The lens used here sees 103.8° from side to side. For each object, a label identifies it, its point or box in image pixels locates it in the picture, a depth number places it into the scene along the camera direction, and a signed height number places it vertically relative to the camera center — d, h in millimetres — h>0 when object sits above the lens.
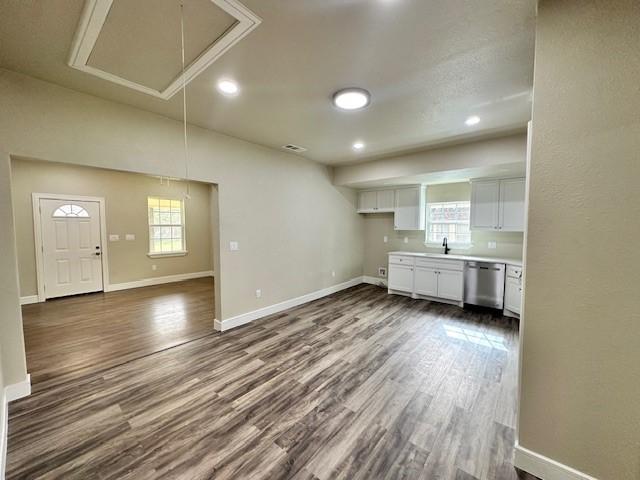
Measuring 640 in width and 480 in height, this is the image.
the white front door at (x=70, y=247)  4980 -412
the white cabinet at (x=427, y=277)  4613 -977
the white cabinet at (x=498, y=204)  4105 +391
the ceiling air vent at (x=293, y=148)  4012 +1313
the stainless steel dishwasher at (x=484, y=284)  4246 -992
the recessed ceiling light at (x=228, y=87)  2229 +1290
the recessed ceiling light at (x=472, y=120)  2918 +1277
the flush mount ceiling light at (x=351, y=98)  2350 +1260
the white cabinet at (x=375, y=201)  5695 +618
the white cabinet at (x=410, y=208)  5254 +401
